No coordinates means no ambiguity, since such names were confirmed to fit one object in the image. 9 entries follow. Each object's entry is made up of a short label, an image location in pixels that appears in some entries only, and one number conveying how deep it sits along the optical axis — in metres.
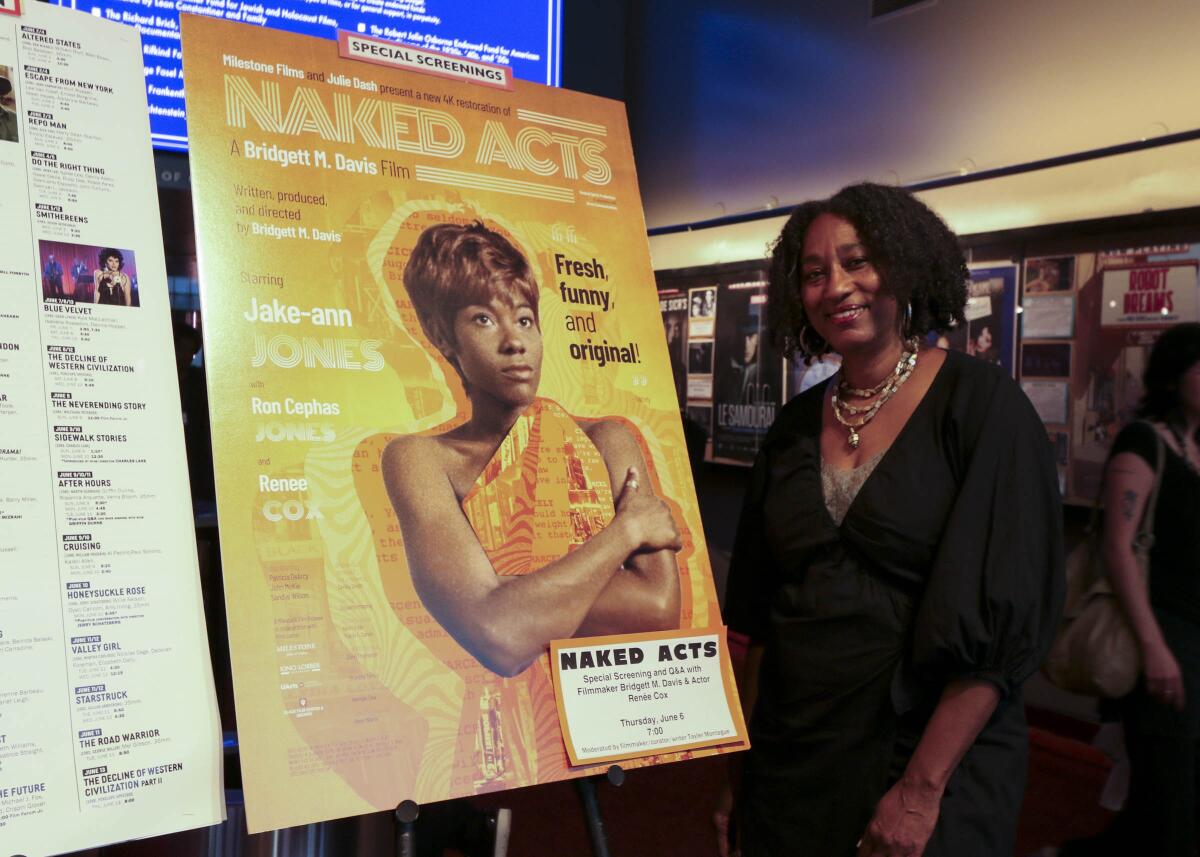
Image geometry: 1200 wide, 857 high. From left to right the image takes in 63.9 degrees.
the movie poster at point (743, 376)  5.09
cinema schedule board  1.00
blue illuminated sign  2.04
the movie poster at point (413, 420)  1.10
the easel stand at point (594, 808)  1.22
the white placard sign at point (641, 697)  1.22
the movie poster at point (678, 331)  5.69
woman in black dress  1.34
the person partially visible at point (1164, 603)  2.42
